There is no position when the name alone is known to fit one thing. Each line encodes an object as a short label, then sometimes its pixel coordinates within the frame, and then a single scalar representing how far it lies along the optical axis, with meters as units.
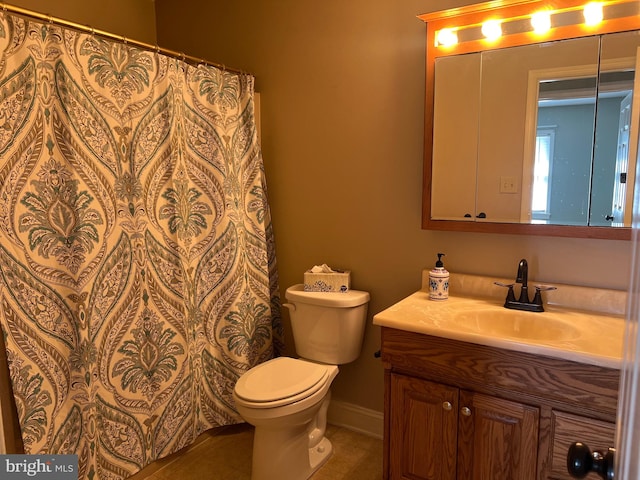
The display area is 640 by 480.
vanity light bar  1.65
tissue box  2.25
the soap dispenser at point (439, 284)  1.88
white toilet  1.83
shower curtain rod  1.51
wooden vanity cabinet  1.33
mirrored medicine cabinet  1.64
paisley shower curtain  1.59
